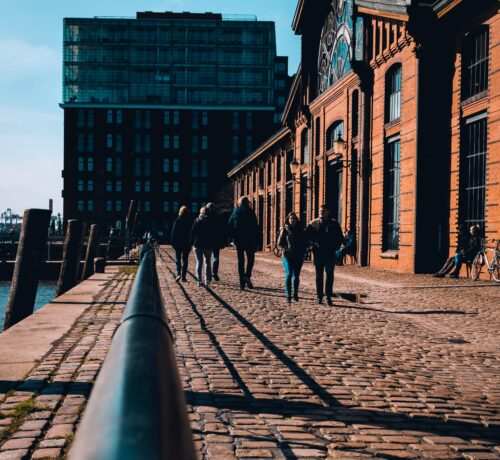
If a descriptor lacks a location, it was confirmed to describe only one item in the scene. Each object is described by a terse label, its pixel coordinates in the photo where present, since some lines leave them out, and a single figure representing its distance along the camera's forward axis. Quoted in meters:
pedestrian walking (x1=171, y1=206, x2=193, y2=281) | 15.58
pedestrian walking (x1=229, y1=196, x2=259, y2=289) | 13.84
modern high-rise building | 83.00
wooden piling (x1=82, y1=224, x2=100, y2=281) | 19.98
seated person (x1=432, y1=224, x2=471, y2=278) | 16.70
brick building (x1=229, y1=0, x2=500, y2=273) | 17.17
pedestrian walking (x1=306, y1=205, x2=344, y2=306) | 11.11
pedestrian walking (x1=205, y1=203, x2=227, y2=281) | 14.45
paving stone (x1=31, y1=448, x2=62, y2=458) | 3.26
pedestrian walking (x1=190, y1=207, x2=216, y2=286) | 14.26
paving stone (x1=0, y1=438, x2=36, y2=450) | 3.39
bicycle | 15.53
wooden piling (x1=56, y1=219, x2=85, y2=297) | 15.21
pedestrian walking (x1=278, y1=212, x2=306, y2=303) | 11.58
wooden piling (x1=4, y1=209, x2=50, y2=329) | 10.16
